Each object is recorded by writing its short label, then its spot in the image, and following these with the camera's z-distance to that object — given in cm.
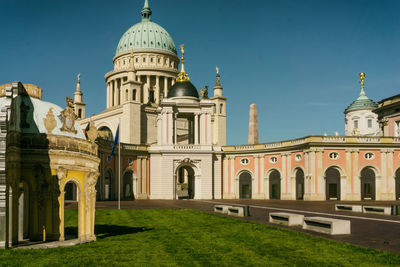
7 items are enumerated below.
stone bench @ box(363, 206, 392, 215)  3266
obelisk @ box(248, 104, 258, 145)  9625
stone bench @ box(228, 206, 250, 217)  3278
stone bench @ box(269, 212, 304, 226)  2625
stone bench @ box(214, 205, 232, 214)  3616
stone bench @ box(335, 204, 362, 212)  3581
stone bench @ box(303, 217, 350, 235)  2195
